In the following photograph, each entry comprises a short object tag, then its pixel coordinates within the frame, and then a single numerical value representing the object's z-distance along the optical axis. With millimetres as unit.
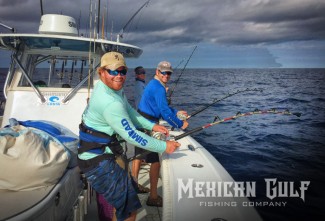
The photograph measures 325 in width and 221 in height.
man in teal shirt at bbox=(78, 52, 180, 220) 2344
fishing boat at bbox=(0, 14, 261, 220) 2170
